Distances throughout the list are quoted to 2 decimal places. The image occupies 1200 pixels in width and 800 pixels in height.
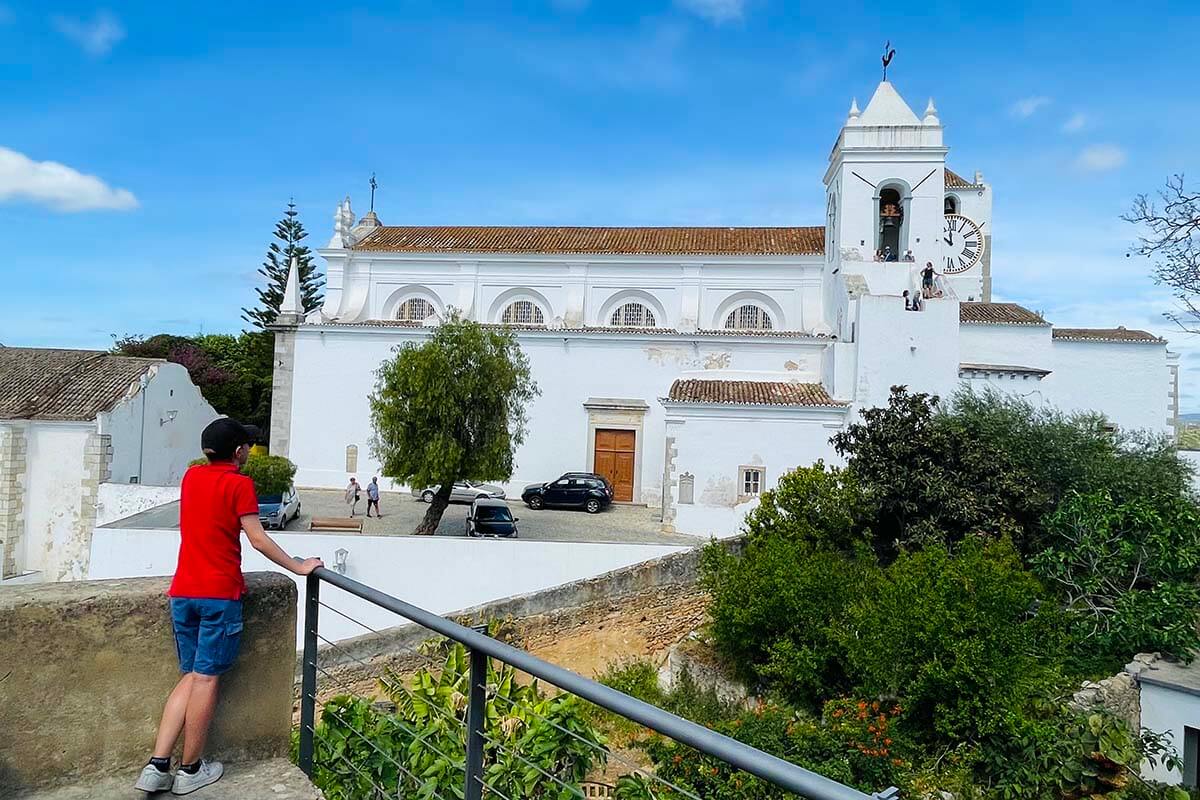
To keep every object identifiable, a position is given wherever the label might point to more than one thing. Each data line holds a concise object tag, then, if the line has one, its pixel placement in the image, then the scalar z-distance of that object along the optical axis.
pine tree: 36.62
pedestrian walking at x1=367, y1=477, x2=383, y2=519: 16.81
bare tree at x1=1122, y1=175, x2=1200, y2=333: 6.30
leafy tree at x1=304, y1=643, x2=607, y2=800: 3.07
